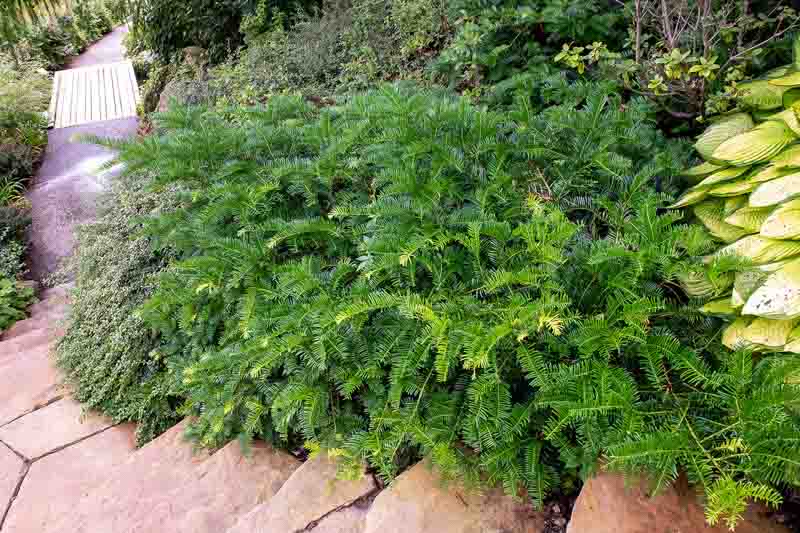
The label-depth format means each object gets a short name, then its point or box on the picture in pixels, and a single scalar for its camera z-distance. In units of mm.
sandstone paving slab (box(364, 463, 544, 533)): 1536
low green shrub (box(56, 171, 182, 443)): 2721
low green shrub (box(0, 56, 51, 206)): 6258
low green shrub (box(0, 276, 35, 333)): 4289
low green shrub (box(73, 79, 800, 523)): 1404
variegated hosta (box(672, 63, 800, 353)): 1451
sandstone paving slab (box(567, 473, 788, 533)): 1368
